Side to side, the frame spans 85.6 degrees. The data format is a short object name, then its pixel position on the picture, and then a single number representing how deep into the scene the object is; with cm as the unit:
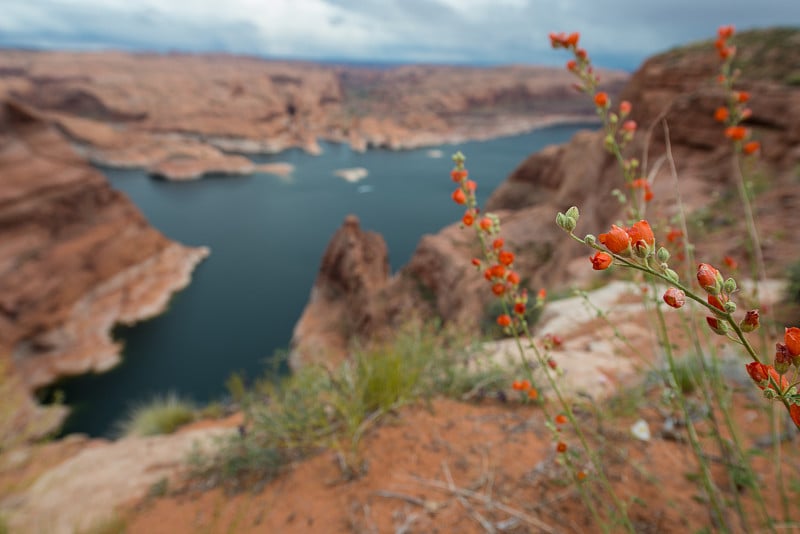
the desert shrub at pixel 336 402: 230
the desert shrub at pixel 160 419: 479
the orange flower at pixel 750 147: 150
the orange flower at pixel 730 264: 153
